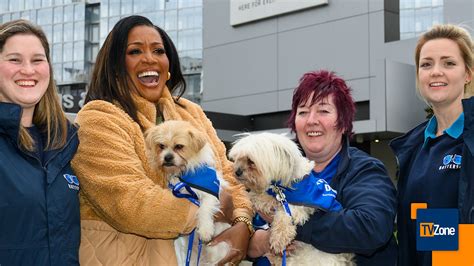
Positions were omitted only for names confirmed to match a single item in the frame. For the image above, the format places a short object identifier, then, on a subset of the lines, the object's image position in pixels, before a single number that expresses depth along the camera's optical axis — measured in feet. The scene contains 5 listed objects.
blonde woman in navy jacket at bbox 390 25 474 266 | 11.82
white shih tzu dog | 12.69
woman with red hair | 11.50
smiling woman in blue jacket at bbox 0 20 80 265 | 9.61
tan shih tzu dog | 12.95
